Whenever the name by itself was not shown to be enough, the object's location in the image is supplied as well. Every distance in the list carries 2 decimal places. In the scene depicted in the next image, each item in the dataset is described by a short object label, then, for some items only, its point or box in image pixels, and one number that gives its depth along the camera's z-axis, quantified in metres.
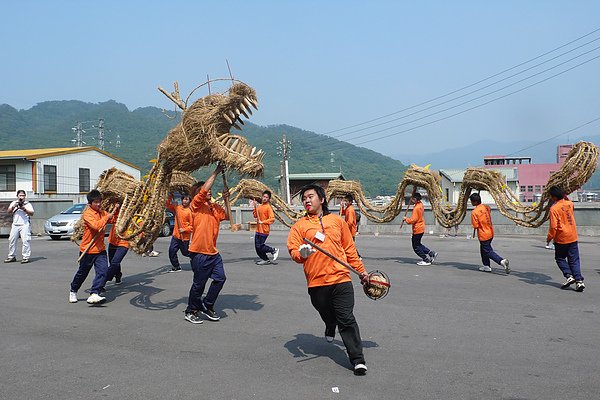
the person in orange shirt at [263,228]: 12.74
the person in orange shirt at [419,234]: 12.39
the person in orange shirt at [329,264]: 4.99
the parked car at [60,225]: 20.05
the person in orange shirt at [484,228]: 11.13
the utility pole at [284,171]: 36.41
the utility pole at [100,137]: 59.50
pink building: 54.47
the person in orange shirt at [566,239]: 8.92
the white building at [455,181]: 39.17
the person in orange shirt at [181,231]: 11.32
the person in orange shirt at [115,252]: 8.98
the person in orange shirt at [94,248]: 8.11
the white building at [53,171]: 29.83
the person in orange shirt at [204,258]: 6.92
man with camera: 13.41
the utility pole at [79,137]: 58.28
